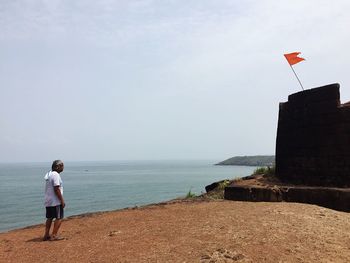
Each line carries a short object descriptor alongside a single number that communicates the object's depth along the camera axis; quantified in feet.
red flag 44.14
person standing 27.43
